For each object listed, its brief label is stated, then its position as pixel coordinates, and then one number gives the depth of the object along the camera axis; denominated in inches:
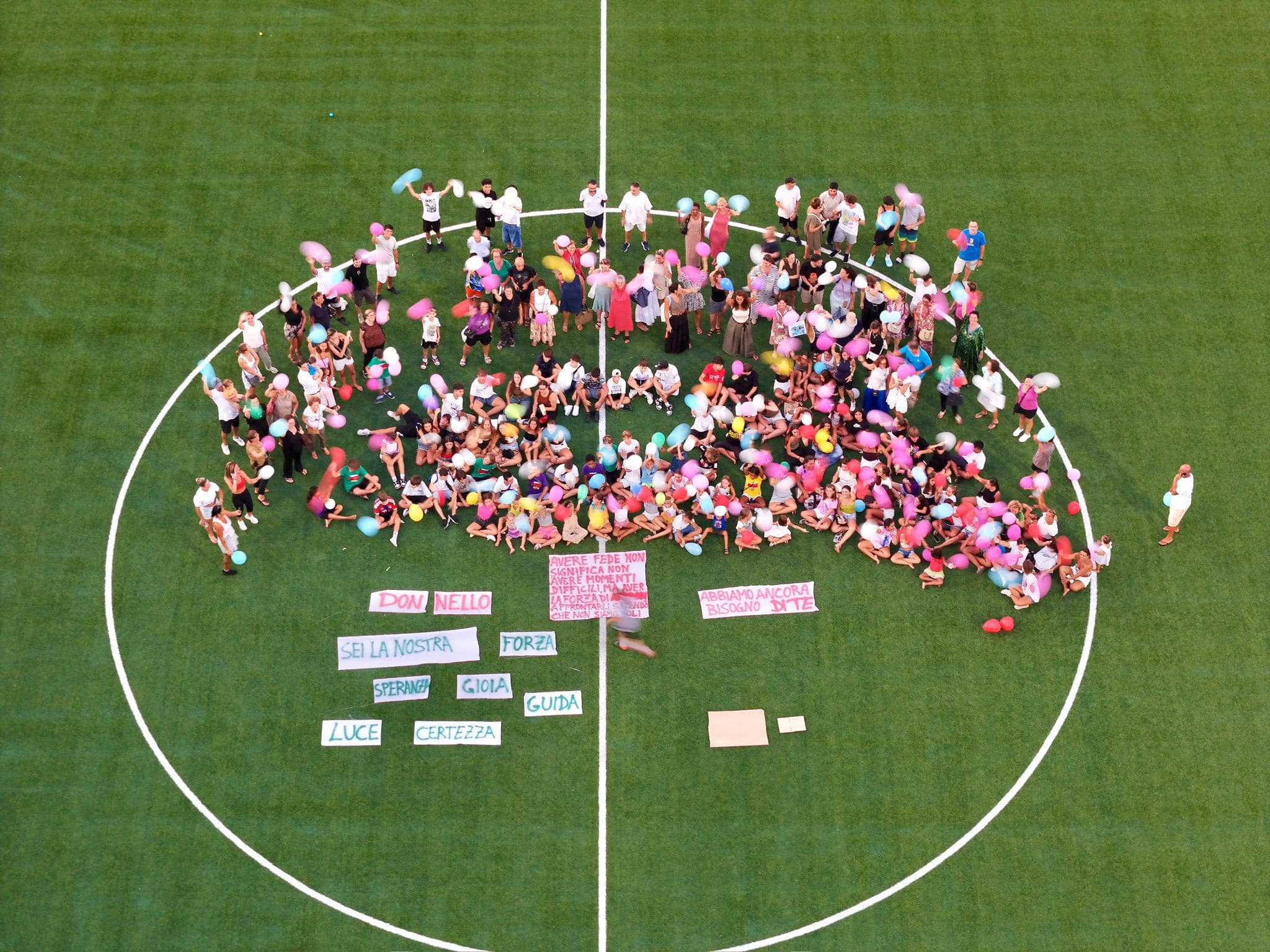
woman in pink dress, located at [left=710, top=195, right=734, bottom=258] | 1264.8
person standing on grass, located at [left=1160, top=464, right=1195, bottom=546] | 1117.7
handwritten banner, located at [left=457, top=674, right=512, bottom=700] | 1073.5
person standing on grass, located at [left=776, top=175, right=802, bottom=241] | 1285.7
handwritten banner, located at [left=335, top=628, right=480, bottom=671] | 1087.6
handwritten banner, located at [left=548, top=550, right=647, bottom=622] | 1109.1
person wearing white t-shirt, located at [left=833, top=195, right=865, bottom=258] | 1270.9
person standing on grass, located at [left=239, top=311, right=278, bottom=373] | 1171.3
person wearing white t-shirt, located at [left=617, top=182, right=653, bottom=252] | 1278.3
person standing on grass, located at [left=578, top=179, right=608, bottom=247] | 1266.0
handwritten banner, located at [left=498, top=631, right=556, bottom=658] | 1090.1
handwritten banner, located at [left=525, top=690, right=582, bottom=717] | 1067.3
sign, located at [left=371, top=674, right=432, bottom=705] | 1072.2
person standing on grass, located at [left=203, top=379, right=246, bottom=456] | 1148.5
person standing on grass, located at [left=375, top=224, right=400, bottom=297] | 1232.8
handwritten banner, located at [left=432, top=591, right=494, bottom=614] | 1109.7
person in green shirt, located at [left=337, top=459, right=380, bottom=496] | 1155.3
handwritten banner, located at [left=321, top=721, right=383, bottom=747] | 1055.0
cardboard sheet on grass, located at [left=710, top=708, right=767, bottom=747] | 1056.8
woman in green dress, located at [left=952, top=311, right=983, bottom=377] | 1214.3
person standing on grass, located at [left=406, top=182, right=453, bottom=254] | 1275.8
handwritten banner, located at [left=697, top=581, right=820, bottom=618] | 1112.8
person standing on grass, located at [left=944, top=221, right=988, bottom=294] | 1242.0
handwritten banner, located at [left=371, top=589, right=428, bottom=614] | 1109.7
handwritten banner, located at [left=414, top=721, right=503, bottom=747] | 1056.2
